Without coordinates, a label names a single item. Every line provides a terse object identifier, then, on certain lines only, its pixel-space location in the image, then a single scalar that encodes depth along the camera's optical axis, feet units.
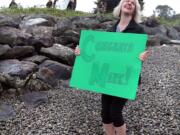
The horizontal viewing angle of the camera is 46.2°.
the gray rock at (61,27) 20.31
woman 8.47
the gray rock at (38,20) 21.51
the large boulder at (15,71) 13.35
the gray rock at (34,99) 12.70
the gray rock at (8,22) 17.83
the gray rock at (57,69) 15.49
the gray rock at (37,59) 15.80
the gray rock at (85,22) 23.76
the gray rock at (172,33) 29.53
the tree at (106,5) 34.34
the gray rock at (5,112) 11.57
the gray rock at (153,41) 24.19
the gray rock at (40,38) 17.07
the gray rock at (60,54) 16.59
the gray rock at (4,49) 15.12
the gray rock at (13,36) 16.29
